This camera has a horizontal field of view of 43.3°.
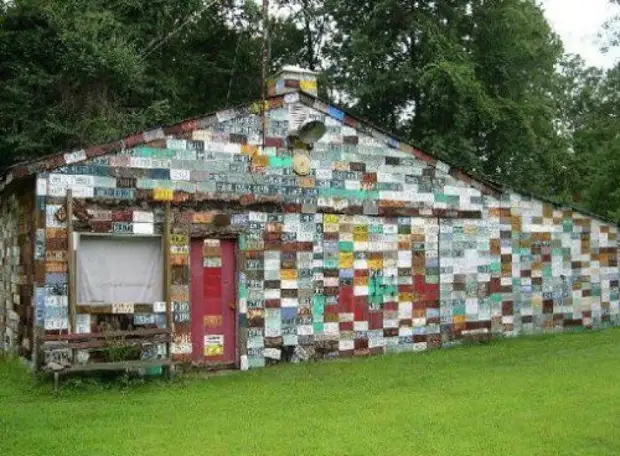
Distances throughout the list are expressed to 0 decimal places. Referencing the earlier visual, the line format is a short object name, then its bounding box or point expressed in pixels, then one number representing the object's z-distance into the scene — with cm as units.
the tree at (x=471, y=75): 2272
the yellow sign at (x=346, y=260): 1234
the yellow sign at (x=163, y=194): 1092
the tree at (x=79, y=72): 1877
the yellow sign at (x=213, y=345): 1122
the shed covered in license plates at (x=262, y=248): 1036
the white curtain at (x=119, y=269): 1052
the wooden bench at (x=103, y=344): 952
